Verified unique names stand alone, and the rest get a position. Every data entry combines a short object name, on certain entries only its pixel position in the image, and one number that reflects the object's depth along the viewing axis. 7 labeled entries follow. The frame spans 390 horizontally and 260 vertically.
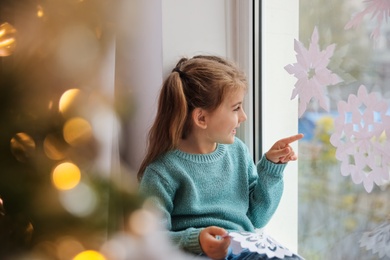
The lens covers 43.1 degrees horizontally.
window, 1.01
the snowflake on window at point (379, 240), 1.02
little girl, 1.18
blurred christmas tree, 0.41
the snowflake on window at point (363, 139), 0.98
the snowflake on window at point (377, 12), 0.96
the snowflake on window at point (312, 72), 1.12
